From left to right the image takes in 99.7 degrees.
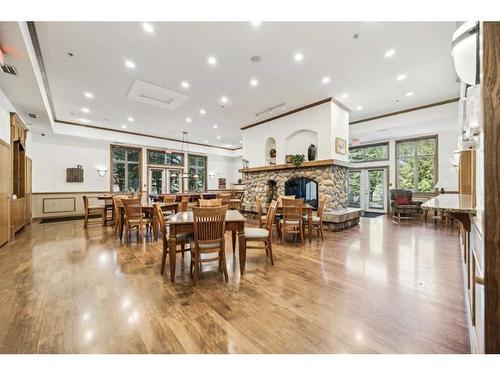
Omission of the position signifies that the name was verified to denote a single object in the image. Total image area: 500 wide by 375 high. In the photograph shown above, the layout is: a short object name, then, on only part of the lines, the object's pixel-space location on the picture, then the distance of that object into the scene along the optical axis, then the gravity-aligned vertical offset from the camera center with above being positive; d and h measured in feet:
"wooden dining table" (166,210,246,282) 8.50 -1.71
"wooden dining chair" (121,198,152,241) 14.33 -1.98
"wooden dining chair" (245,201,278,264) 10.18 -2.26
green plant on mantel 20.43 +2.74
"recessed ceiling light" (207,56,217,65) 13.12 +8.07
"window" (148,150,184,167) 33.88 +5.09
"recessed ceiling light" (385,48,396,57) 12.48 +8.09
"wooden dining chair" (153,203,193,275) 9.07 -2.30
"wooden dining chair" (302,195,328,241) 14.41 -2.24
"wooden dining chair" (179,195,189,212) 16.11 -1.34
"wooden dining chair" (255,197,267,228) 13.67 -2.08
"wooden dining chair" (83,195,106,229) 19.80 -2.04
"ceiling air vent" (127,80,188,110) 16.71 +8.10
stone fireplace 19.12 +0.83
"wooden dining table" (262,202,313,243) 13.92 -1.71
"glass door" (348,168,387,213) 30.71 -0.31
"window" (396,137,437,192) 26.96 +3.04
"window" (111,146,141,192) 30.62 +2.94
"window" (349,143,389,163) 30.79 +5.28
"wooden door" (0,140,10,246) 13.37 -0.09
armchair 23.41 -1.95
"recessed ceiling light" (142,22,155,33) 10.16 +7.90
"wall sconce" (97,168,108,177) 29.17 +2.32
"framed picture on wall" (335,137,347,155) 19.71 +4.01
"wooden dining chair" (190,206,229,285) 8.20 -1.83
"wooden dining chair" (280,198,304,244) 13.24 -1.76
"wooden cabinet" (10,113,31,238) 15.76 +0.95
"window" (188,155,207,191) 39.32 +3.25
